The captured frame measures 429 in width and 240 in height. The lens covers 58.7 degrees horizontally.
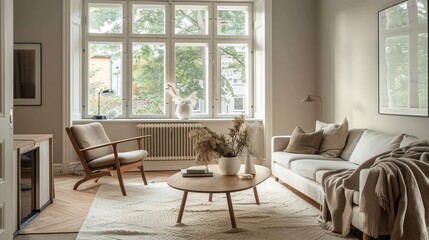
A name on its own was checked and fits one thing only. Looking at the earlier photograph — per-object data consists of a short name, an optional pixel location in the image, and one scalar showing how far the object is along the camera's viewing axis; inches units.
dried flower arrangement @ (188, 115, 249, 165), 136.9
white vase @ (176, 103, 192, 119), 238.2
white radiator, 233.3
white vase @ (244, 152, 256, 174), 145.2
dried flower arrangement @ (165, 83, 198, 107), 236.8
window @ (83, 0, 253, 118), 244.2
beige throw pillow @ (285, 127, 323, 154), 181.6
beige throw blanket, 95.3
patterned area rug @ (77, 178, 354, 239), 118.6
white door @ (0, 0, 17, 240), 100.3
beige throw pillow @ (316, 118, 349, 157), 174.4
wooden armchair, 170.7
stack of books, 139.9
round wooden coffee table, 119.3
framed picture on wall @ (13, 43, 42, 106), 218.5
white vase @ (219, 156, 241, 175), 140.6
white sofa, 136.1
